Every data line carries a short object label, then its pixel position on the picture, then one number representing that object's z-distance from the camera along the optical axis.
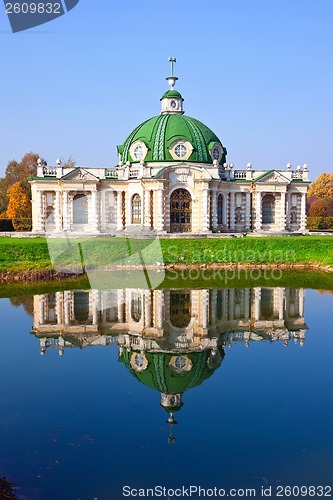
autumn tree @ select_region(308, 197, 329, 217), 63.66
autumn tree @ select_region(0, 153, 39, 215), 65.25
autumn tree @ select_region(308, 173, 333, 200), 86.79
